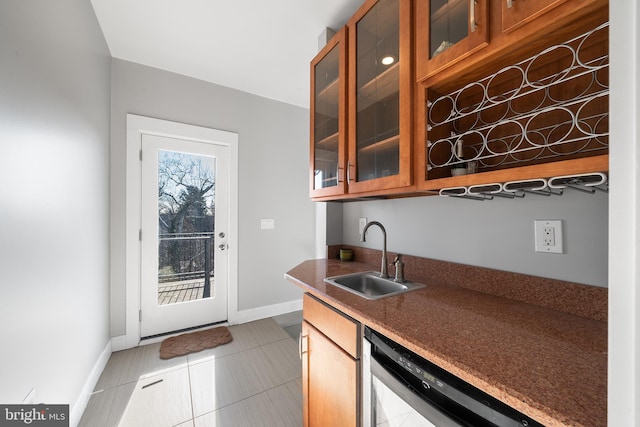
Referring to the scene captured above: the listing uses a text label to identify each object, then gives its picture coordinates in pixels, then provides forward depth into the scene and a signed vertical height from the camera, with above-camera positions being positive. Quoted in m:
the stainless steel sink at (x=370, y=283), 1.28 -0.39
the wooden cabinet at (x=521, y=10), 0.71 +0.62
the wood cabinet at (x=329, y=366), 0.94 -0.66
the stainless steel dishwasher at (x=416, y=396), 0.56 -0.50
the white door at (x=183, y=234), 2.38 -0.20
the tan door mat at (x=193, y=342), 2.17 -1.20
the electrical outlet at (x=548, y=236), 0.91 -0.08
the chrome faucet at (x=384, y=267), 1.38 -0.30
